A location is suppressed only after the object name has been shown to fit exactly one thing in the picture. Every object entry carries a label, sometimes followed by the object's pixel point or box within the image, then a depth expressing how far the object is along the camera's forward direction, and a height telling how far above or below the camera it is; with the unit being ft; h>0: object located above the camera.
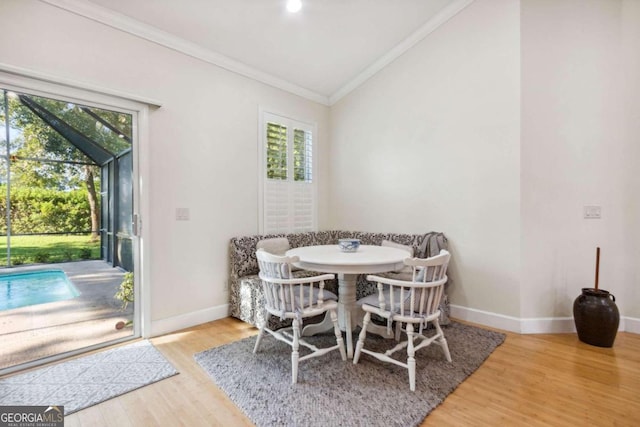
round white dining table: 6.96 -1.29
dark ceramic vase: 7.93 -2.94
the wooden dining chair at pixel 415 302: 6.17 -2.03
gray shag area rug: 5.38 -3.67
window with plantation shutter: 11.83 +1.45
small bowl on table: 8.41 -0.99
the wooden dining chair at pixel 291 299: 6.57 -2.06
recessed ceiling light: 8.76 +6.08
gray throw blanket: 10.21 -1.22
